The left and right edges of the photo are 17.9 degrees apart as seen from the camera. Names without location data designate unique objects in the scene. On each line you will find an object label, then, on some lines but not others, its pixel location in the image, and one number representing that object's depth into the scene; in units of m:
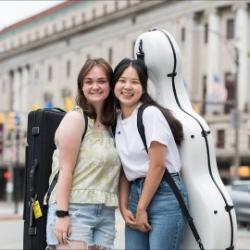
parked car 14.45
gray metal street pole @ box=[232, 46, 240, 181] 34.06
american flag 40.79
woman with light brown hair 4.34
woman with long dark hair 4.36
